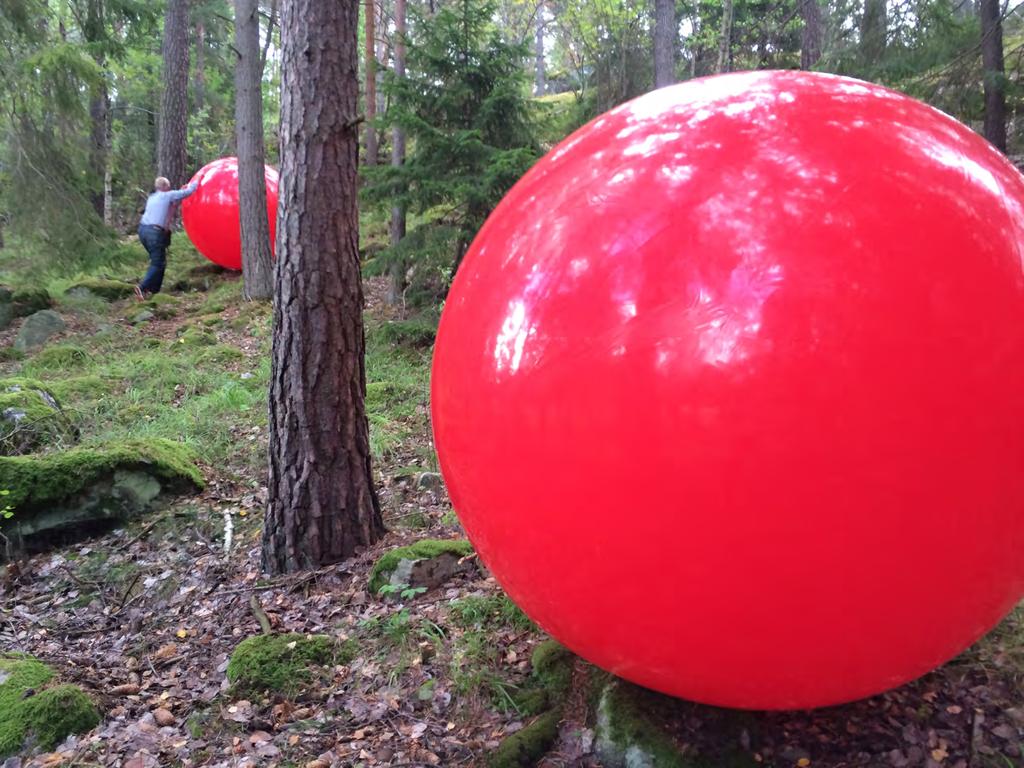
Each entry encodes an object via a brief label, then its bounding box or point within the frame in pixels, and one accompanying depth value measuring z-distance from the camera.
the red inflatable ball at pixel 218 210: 12.08
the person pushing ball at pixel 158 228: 11.95
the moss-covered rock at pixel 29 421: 6.25
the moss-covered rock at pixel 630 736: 2.73
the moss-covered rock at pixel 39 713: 3.27
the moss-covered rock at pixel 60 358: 9.16
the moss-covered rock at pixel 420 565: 4.20
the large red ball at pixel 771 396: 1.95
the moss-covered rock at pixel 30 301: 11.49
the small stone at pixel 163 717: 3.43
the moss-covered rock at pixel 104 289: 12.12
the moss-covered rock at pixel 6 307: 11.19
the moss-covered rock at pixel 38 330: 10.13
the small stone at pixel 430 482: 5.48
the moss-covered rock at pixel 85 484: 5.19
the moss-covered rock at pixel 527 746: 2.90
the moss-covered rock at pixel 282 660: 3.58
